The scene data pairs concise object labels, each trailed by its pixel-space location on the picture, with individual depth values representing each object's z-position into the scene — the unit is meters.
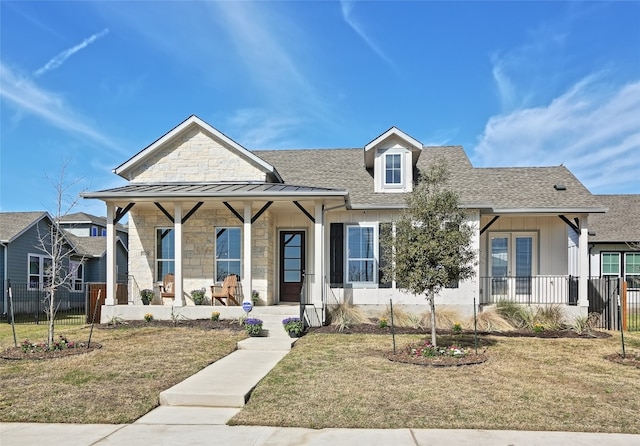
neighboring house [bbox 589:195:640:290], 22.03
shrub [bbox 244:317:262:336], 12.29
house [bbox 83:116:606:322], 14.80
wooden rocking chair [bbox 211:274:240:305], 14.70
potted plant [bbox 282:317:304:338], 12.37
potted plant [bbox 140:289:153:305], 15.56
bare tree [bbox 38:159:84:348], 10.40
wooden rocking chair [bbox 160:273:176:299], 15.70
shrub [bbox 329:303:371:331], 13.70
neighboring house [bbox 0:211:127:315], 20.34
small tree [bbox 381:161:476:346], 9.91
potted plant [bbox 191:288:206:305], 15.41
